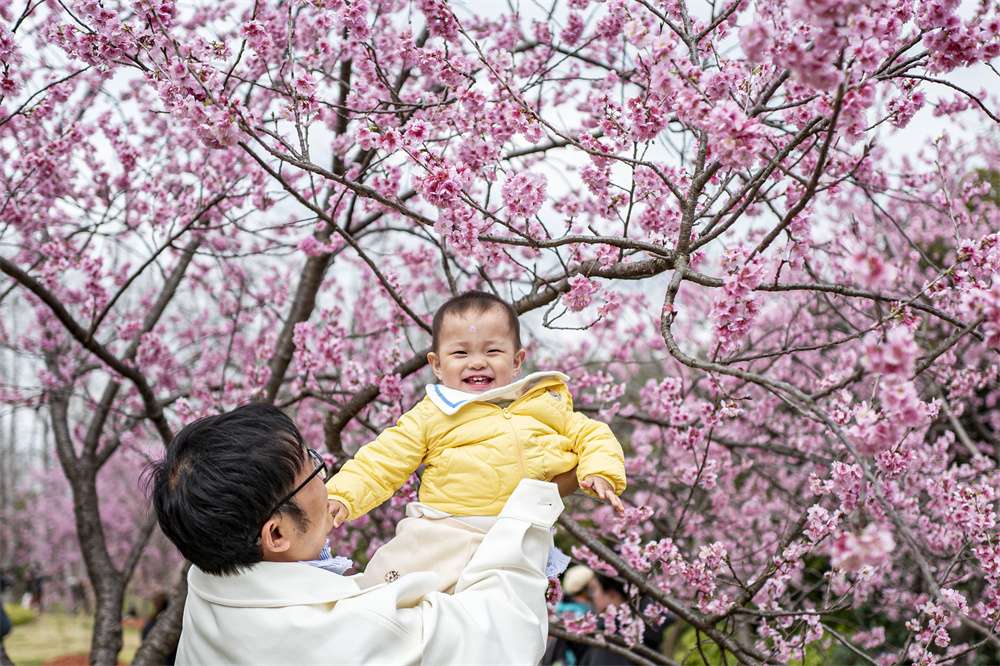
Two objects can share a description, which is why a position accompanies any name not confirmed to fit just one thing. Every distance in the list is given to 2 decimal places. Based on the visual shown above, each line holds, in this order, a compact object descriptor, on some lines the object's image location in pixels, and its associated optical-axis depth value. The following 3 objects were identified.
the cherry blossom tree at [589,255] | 1.70
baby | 1.71
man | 1.30
